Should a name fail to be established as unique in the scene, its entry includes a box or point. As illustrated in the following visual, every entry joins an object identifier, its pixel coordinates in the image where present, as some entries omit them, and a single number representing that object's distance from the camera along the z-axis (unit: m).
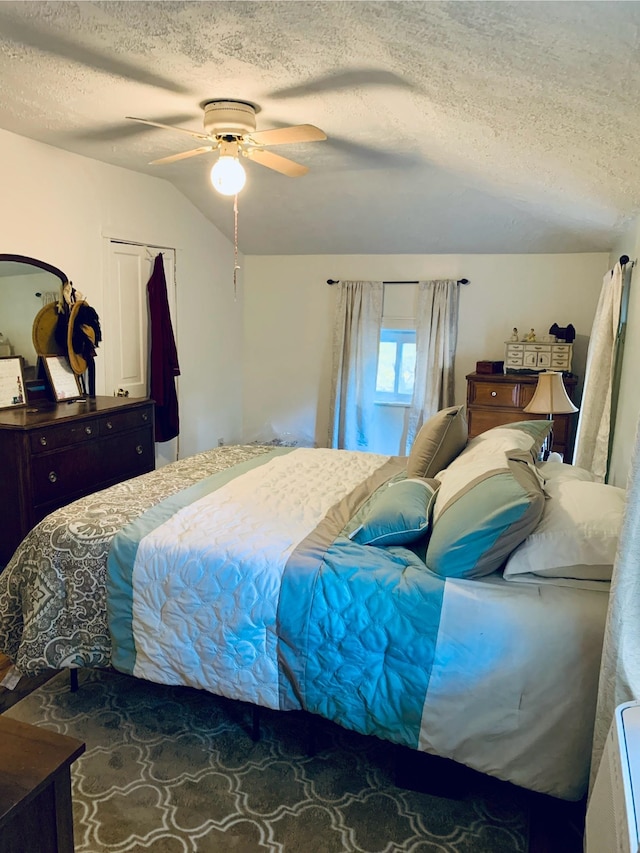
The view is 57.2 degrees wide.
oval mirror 3.40
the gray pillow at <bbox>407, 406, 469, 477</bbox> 2.62
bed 1.65
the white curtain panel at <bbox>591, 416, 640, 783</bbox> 1.33
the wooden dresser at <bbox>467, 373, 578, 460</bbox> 4.50
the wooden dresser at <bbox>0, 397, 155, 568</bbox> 2.98
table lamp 3.24
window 5.55
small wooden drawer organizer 4.64
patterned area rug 1.67
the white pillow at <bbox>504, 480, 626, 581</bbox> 1.74
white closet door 4.21
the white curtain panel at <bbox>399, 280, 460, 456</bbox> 5.26
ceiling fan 2.68
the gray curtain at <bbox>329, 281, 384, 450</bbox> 5.52
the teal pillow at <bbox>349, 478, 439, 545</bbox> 2.02
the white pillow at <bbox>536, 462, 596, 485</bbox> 2.39
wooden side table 1.04
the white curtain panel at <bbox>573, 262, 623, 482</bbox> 3.26
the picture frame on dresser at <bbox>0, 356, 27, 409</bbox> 3.37
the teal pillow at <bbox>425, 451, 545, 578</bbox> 1.75
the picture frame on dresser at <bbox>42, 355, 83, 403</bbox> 3.69
